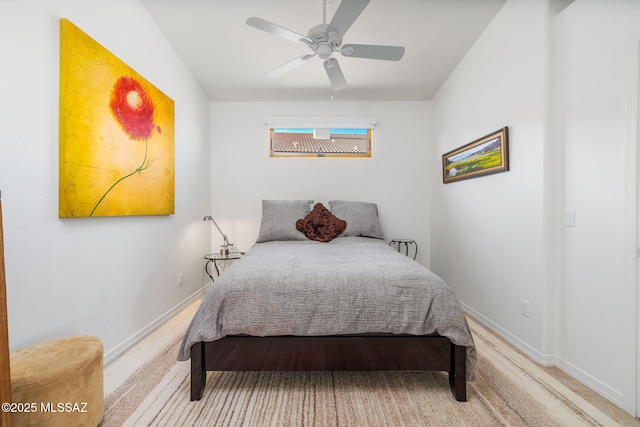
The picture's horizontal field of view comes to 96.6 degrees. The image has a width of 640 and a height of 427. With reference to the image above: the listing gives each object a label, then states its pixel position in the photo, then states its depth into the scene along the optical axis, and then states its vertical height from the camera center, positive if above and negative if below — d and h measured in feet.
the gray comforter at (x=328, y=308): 4.80 -1.60
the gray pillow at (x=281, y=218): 10.21 -0.16
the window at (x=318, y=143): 12.50 +3.13
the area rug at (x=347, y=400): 4.46 -3.21
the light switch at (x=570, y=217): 5.76 -0.05
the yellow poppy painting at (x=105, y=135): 5.09 +1.68
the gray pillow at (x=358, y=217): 10.64 -0.12
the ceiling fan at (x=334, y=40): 5.47 +3.86
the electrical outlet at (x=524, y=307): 6.60 -2.18
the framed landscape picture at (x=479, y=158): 7.30 +1.69
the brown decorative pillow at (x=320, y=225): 10.11 -0.41
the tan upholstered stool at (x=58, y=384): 3.52 -2.23
